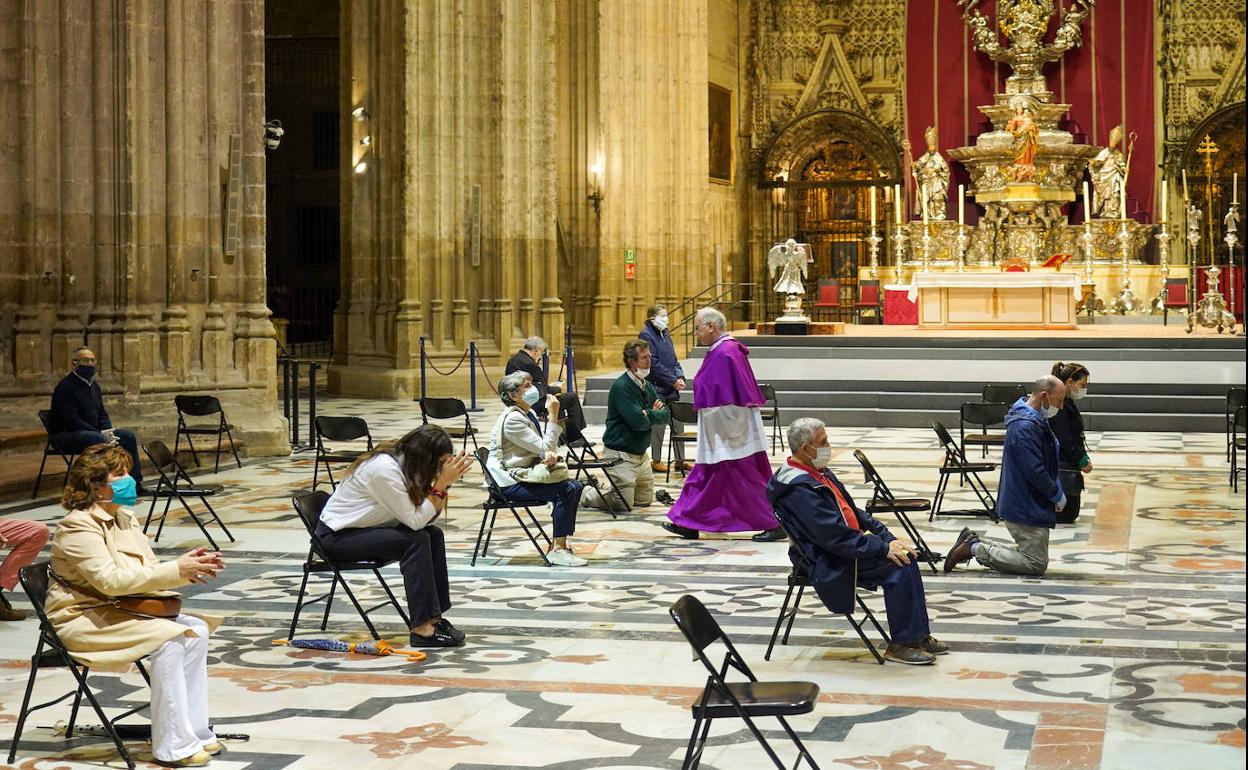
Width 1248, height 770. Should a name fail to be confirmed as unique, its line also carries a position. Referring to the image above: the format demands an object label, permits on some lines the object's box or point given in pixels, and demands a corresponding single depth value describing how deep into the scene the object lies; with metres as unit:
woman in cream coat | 6.35
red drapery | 33.69
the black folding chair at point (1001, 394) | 15.34
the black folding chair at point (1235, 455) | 12.87
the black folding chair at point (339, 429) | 12.66
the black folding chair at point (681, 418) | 14.12
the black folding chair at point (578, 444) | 12.40
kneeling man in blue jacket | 9.66
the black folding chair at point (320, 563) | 8.31
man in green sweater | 12.56
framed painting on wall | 34.16
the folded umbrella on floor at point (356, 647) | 8.15
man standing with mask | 15.19
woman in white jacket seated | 10.55
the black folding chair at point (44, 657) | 6.29
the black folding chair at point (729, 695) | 5.51
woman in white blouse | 8.27
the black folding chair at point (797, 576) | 8.01
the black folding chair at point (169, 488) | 10.87
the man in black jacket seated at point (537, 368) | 13.57
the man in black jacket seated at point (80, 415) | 13.28
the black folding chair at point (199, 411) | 14.92
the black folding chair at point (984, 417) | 13.45
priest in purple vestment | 11.73
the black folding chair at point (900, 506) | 10.09
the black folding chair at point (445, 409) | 14.32
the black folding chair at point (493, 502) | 10.56
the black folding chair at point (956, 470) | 12.07
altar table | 25.83
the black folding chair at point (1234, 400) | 14.79
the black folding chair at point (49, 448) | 13.43
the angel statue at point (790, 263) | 23.31
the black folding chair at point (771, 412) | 15.95
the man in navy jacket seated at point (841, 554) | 7.88
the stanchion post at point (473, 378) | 21.05
